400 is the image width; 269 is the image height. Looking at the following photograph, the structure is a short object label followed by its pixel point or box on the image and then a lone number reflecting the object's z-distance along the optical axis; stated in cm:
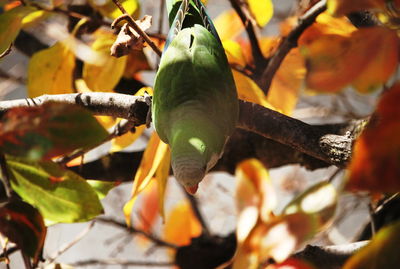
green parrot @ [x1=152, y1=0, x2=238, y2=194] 314
